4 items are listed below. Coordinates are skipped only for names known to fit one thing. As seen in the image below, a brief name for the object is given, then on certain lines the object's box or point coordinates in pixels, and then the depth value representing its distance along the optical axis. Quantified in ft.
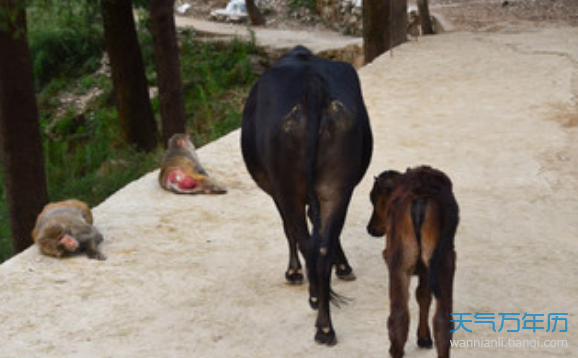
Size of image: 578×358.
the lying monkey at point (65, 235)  20.95
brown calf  13.62
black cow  16.17
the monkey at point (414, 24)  65.62
